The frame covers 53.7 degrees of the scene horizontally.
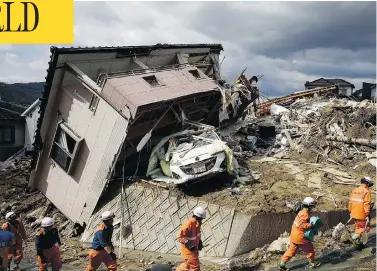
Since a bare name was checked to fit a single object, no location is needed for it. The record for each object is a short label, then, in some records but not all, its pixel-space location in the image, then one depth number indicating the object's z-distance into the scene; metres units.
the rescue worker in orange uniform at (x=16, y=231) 9.62
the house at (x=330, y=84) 44.66
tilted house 11.79
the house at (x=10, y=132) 24.94
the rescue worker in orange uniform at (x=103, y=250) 7.99
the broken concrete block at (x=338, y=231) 9.48
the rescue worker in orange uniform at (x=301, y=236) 7.71
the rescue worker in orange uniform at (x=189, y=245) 7.43
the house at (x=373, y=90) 36.56
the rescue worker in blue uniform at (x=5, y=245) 8.20
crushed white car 11.22
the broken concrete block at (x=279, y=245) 8.95
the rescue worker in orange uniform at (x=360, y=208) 8.66
